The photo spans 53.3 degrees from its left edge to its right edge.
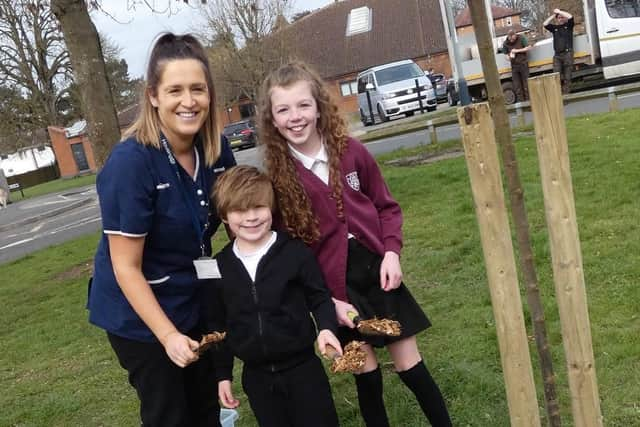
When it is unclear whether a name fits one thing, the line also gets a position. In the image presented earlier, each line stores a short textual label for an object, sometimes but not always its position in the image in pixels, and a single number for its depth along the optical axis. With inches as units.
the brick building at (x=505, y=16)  1544.0
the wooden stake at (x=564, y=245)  75.5
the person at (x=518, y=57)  585.3
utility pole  548.4
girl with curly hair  100.3
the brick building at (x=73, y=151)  1745.8
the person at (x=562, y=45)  563.5
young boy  95.1
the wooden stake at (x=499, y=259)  78.1
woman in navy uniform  88.5
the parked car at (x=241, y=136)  1206.9
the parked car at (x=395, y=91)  843.4
